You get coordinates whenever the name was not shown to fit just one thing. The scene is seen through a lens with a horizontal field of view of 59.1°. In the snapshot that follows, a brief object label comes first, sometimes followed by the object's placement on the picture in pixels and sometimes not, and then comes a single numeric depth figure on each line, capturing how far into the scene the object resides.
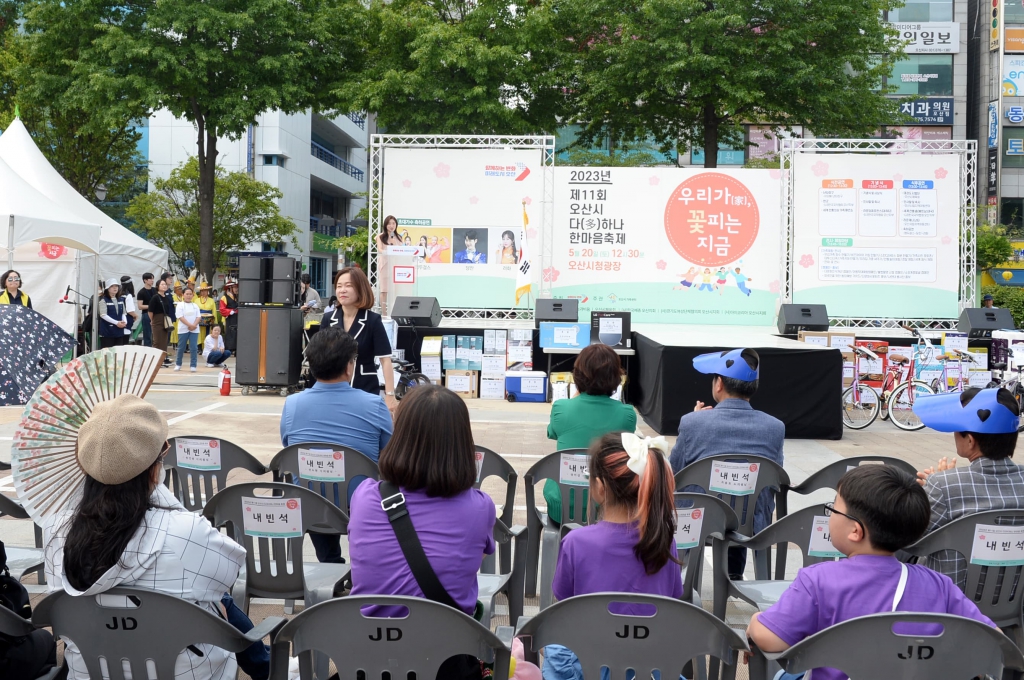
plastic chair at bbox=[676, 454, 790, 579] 4.25
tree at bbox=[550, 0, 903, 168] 19.12
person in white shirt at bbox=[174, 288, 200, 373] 16.03
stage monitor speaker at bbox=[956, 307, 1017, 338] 14.09
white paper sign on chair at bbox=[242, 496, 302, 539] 3.41
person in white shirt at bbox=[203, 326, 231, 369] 16.72
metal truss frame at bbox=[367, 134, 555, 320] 14.77
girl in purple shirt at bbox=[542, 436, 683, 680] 2.65
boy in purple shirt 2.35
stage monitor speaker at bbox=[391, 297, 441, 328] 13.81
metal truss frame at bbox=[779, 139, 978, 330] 14.71
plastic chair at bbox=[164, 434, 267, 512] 4.36
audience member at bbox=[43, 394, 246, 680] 2.33
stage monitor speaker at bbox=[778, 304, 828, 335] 13.98
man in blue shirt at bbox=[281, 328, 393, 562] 4.34
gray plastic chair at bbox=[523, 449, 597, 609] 4.14
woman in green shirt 4.48
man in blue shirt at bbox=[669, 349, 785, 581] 4.54
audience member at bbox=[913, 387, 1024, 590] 3.22
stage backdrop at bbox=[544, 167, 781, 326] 14.83
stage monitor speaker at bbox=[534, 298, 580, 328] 13.73
